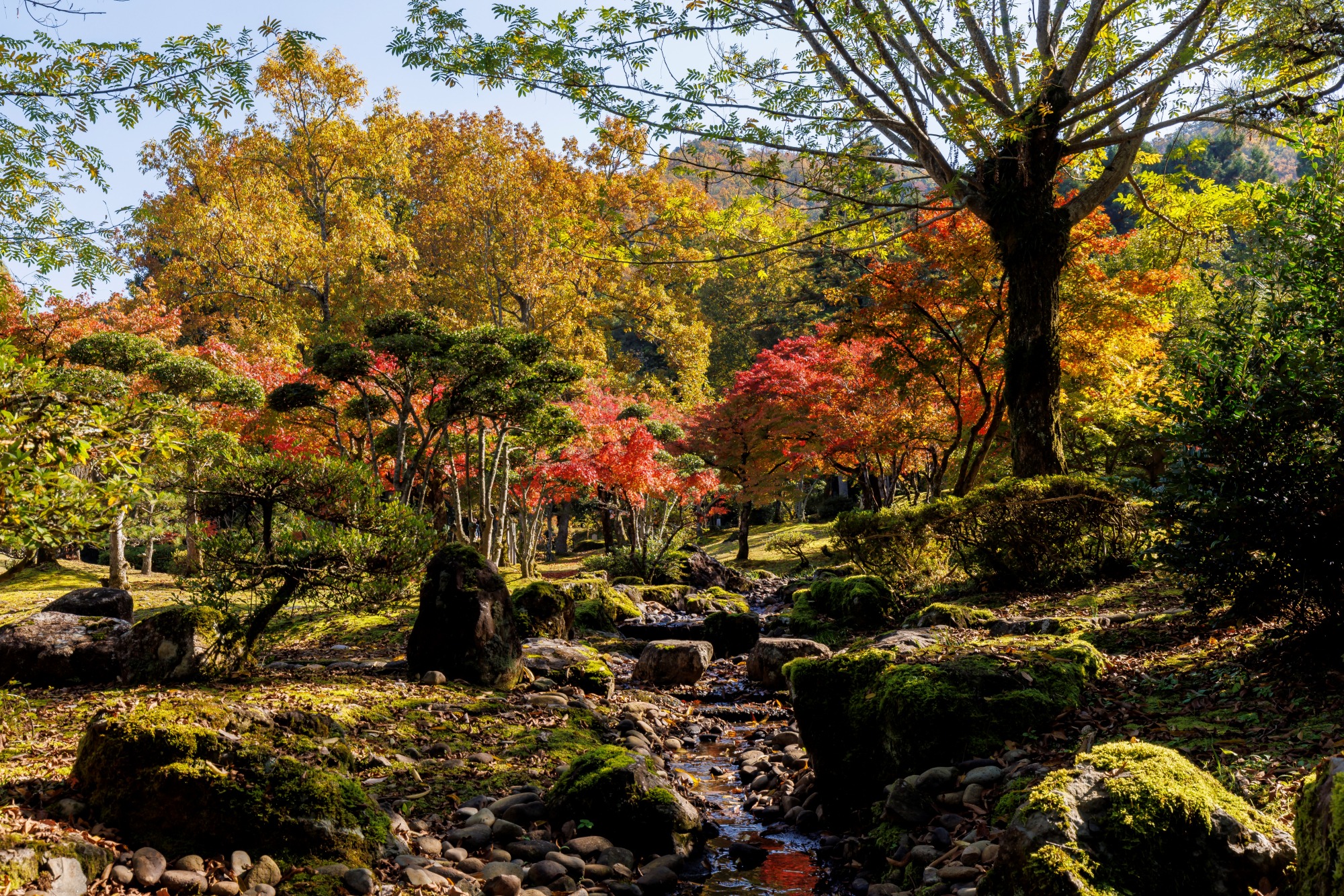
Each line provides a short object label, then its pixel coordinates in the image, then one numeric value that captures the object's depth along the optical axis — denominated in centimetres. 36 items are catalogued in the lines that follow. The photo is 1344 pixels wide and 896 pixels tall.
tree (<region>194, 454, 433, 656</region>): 675
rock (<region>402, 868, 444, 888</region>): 371
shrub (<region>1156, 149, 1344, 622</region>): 450
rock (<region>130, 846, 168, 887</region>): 321
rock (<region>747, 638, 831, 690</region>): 890
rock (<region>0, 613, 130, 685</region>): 649
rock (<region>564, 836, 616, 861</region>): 437
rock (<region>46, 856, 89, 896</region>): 297
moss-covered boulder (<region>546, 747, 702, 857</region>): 461
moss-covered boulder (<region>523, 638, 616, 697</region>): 809
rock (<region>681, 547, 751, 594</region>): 1869
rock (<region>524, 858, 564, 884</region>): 402
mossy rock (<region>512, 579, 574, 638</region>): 1012
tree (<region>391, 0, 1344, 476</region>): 866
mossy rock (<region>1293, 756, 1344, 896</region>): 223
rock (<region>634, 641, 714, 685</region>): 941
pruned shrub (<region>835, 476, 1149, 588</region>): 895
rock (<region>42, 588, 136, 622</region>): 806
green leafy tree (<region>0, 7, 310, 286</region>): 607
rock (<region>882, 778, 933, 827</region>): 425
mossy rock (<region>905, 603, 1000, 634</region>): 796
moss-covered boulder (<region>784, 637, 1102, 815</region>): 470
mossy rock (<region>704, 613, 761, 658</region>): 1144
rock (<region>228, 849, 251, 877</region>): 343
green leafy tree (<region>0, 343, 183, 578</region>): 327
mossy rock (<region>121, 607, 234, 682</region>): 647
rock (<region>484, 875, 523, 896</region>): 382
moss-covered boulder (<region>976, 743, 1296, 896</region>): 283
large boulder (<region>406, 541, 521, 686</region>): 743
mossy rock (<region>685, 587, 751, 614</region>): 1535
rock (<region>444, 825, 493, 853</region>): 433
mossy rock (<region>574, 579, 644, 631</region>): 1224
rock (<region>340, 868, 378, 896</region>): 350
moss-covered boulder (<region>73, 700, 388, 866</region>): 355
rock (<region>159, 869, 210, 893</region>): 321
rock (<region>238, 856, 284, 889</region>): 338
